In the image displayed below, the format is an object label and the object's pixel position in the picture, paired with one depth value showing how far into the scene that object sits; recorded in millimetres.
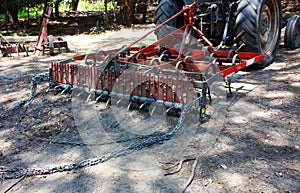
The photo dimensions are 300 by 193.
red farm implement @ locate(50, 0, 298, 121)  3891
